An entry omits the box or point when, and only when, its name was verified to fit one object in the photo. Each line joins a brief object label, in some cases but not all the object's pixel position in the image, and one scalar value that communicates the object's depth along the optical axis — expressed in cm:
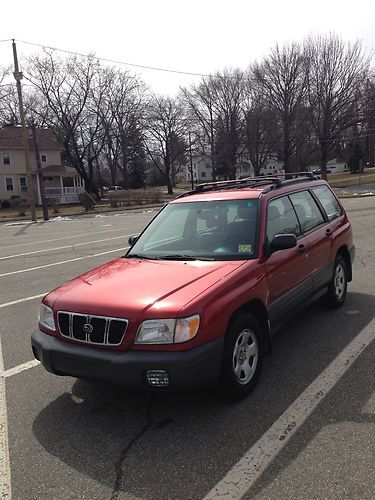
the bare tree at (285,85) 4931
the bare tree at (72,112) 4650
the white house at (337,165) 9676
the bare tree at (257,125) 5503
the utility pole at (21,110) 2559
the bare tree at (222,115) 5921
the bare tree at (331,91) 4666
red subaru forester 304
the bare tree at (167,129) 6688
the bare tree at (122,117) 5369
